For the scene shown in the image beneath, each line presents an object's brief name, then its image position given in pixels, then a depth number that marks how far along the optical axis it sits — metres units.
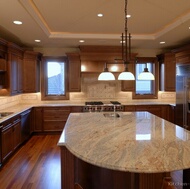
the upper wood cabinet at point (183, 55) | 4.37
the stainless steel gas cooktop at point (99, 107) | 5.09
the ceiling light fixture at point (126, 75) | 2.57
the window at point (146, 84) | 5.95
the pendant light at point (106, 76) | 2.83
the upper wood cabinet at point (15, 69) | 4.16
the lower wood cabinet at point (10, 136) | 3.31
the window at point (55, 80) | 5.73
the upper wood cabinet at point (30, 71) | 5.12
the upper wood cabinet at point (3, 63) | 3.85
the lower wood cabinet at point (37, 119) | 5.21
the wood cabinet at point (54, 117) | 5.27
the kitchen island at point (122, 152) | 1.41
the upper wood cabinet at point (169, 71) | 5.47
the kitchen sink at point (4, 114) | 3.90
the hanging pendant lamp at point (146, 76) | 2.77
